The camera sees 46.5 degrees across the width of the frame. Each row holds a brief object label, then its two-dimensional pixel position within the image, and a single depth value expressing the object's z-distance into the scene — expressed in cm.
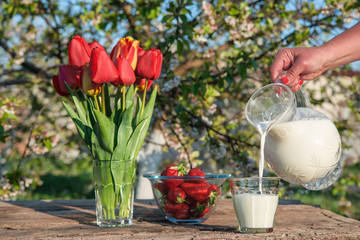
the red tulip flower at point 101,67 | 120
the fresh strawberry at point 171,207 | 135
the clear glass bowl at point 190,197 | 133
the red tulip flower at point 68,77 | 133
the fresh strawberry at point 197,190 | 132
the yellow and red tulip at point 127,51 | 130
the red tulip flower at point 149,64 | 130
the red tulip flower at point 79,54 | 131
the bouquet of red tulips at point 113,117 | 126
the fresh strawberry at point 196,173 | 135
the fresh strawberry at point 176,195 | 133
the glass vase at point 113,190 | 128
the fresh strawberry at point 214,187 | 137
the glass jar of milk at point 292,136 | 125
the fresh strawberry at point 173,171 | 138
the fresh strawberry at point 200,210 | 135
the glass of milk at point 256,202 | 117
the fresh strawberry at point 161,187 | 137
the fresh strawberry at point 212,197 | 136
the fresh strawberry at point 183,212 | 135
